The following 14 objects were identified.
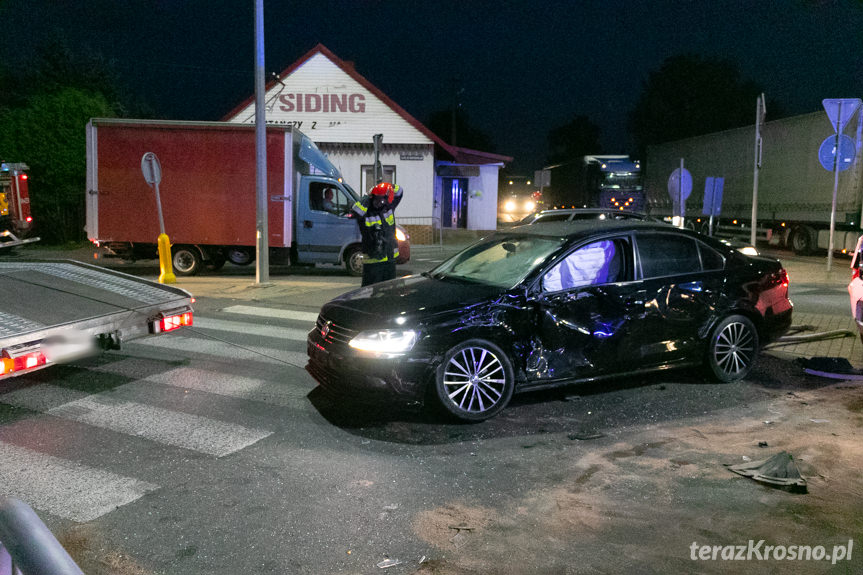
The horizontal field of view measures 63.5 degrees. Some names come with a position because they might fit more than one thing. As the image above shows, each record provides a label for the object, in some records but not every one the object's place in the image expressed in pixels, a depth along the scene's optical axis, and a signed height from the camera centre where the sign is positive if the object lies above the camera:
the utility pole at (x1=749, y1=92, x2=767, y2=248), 13.19 +1.88
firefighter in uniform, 8.96 -0.26
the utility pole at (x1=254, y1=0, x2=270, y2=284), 13.38 +0.89
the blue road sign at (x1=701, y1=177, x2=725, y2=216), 15.24 +0.47
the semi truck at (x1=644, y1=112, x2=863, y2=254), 20.78 +1.10
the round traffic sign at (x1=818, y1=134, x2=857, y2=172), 13.16 +1.28
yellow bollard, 13.32 -1.04
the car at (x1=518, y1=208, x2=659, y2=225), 16.02 +0.00
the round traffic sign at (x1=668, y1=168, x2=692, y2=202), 14.82 +0.65
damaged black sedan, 5.43 -0.87
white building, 25.61 +3.18
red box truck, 15.27 +0.31
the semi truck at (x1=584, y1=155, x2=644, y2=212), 30.11 +1.29
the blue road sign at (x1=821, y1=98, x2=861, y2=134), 12.41 +1.97
